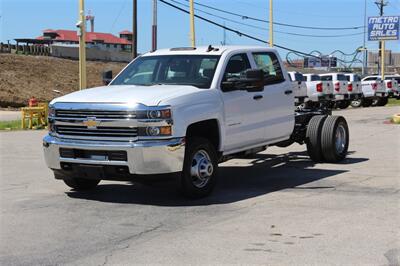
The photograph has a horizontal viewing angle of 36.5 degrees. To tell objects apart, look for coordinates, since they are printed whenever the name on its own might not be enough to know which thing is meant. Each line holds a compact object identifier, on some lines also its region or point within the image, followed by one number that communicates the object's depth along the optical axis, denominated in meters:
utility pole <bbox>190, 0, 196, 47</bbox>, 27.73
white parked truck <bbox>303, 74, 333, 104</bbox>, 27.86
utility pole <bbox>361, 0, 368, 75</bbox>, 82.10
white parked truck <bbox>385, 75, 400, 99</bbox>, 35.24
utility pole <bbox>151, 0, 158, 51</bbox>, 36.80
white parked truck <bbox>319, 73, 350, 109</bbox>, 29.75
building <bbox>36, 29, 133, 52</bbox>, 121.31
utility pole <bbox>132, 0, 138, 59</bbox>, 36.73
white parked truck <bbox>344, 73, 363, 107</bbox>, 31.08
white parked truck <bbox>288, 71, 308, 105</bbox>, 25.08
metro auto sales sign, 43.16
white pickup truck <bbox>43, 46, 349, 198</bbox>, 7.38
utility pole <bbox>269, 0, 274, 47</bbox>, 37.81
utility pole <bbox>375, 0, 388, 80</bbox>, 79.88
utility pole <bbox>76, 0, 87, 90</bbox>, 19.41
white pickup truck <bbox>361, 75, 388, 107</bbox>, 33.75
